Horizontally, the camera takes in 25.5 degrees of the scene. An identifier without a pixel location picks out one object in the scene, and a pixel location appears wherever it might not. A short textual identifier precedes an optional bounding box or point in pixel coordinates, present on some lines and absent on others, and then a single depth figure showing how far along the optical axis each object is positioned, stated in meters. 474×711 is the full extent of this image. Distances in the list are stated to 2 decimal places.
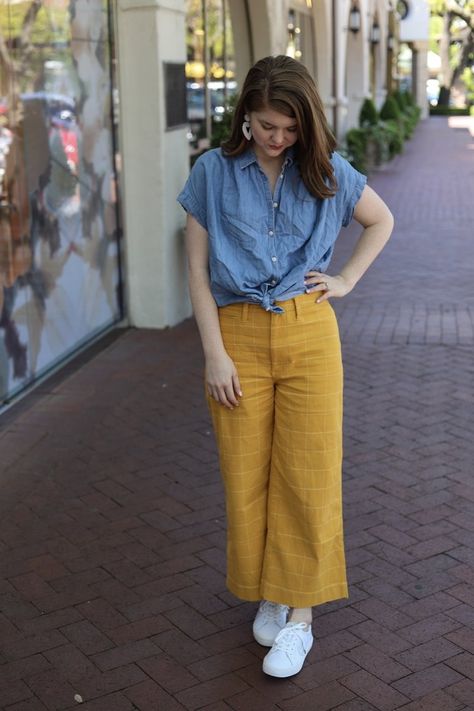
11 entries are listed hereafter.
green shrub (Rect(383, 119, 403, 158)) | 21.89
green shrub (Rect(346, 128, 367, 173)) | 18.44
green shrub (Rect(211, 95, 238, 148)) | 9.59
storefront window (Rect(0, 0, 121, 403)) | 6.15
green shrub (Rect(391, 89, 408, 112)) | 33.04
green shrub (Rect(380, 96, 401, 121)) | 26.75
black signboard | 7.85
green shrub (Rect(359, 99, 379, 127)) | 21.86
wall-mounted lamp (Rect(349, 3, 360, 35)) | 20.81
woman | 3.08
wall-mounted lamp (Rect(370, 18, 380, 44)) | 26.83
